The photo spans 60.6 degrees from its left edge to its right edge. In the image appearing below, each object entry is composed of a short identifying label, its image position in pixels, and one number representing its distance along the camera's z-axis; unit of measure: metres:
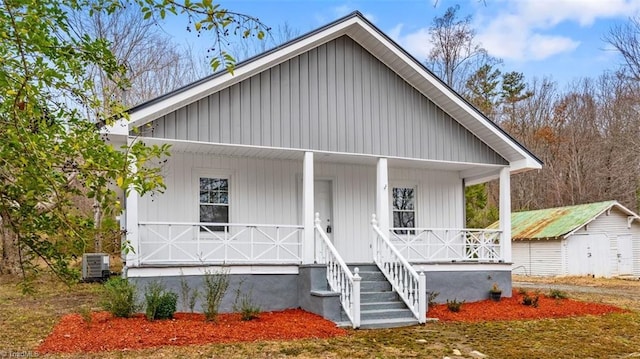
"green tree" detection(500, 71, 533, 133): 35.38
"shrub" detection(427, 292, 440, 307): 11.55
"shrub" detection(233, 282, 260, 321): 9.75
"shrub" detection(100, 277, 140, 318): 9.20
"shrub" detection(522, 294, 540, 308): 11.99
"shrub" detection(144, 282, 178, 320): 9.06
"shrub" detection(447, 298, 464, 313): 11.26
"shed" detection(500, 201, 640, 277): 24.36
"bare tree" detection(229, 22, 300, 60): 27.72
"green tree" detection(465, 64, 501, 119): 34.34
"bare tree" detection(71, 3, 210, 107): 23.81
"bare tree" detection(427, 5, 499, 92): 33.78
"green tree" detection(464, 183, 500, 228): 30.16
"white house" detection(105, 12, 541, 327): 10.53
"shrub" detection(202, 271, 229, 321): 9.44
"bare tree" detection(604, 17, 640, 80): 29.64
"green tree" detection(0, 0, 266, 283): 3.21
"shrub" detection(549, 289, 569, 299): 13.22
